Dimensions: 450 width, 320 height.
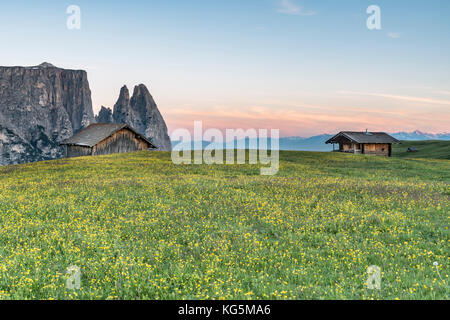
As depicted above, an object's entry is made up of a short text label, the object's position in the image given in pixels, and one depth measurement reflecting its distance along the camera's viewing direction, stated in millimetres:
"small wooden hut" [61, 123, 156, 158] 55875
